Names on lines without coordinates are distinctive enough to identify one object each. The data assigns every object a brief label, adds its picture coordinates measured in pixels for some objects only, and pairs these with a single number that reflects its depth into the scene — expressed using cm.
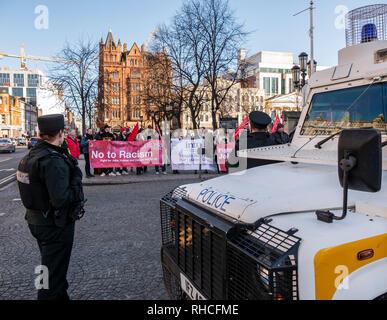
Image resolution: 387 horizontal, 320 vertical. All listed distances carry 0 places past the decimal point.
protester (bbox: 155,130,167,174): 1430
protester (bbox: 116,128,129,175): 1423
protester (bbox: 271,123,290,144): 797
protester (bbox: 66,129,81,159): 1127
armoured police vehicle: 158
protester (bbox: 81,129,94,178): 1325
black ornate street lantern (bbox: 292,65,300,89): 1678
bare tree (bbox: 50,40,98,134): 2197
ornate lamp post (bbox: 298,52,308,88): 1566
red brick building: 8825
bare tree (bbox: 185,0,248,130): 2312
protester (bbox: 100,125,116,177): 1362
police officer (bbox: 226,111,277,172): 423
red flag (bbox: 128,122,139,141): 1361
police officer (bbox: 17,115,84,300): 276
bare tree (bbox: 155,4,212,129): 2358
